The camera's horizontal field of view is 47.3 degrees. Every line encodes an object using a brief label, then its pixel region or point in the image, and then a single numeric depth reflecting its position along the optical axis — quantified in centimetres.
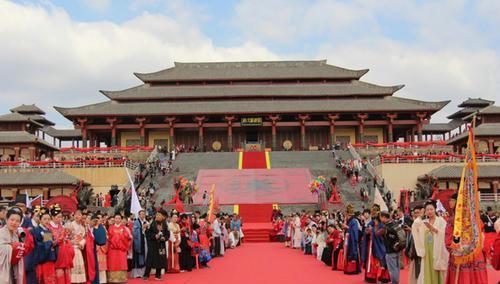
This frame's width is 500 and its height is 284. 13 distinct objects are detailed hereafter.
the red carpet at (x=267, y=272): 1208
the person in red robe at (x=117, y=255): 1165
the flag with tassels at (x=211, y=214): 1954
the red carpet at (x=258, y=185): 3009
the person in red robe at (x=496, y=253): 779
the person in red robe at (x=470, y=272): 764
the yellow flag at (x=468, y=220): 755
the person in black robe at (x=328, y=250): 1480
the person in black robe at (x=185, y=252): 1424
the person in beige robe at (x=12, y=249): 700
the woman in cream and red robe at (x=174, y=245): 1376
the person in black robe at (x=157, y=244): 1280
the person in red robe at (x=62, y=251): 878
